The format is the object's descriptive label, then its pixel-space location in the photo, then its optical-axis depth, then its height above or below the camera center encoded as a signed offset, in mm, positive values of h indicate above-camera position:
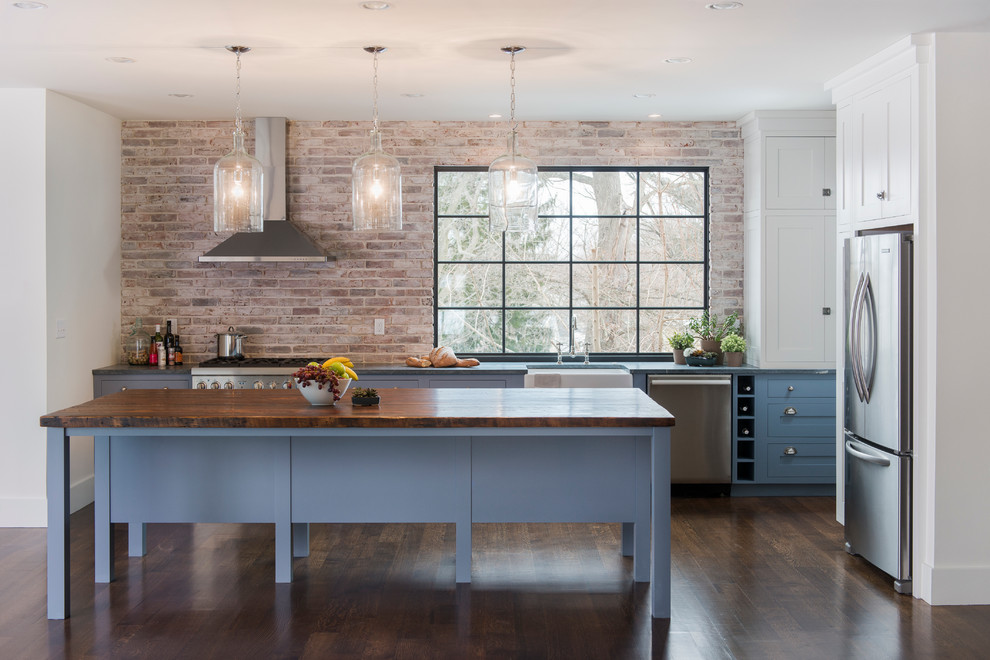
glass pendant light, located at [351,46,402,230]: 4062 +587
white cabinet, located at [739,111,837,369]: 6141 +571
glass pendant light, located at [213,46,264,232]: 3990 +571
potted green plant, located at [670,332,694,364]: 6379 -174
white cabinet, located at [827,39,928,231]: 4207 +929
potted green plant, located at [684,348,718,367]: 6242 -268
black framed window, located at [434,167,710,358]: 6680 +437
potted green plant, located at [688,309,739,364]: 6348 -60
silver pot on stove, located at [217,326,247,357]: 6426 -182
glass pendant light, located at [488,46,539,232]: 4141 +596
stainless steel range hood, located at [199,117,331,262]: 6180 +612
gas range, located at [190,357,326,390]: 5938 -383
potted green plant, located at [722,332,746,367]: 6270 -205
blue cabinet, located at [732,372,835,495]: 6059 -747
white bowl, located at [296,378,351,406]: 4082 -344
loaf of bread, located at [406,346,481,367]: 6148 -284
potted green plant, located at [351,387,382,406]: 4082 -361
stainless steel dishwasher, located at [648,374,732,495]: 6055 -707
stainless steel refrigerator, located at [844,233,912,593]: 4188 -402
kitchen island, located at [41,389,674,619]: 4188 -737
